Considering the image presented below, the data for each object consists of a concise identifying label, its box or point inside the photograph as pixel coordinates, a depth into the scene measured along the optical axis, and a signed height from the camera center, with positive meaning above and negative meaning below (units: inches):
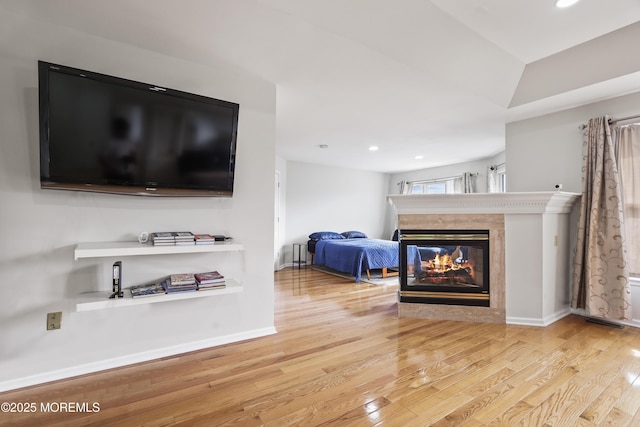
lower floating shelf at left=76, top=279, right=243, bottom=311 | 71.6 -22.9
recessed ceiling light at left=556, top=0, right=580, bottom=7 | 78.2 +54.7
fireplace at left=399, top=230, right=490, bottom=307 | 120.6 -24.8
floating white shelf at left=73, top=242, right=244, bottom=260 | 69.9 -10.0
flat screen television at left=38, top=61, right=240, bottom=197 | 70.4 +20.0
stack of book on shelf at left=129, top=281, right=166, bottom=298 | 77.8 -21.5
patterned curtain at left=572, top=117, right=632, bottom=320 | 110.4 -11.4
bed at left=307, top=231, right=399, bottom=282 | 195.2 -32.0
